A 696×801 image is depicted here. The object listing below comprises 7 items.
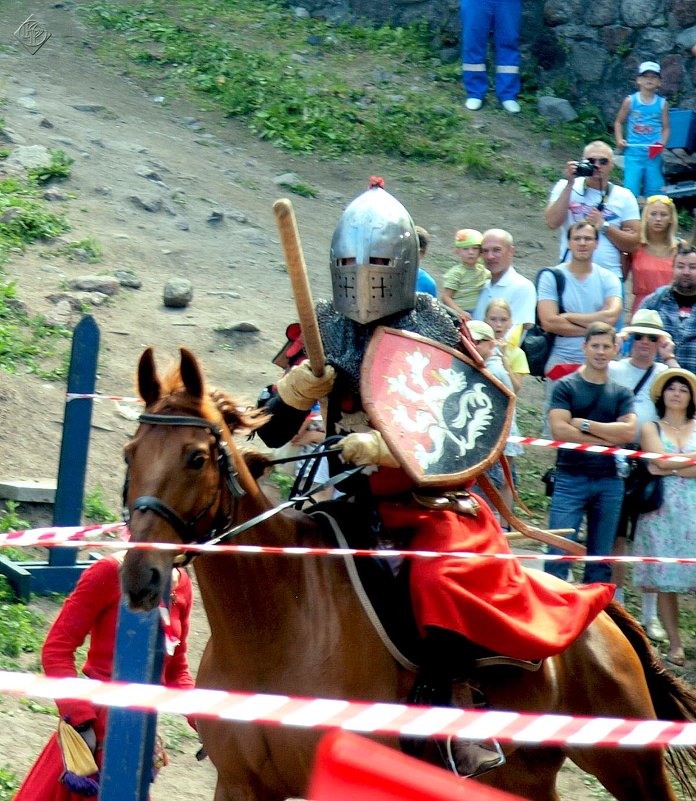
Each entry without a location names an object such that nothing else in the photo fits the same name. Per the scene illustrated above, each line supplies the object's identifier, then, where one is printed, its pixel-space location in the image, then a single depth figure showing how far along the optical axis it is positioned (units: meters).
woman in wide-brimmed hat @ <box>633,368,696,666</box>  14.61
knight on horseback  8.45
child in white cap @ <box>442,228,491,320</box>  16.75
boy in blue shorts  24.67
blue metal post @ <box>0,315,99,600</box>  12.80
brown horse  7.43
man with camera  18.75
